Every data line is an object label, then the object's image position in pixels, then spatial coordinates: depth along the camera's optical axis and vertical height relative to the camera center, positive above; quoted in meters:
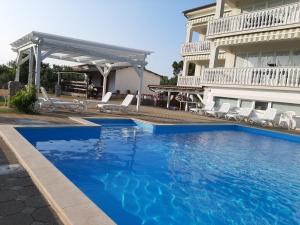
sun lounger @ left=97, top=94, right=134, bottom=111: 12.23 -0.72
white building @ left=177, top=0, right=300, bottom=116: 12.93 +3.58
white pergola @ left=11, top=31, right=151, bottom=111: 10.22 +2.14
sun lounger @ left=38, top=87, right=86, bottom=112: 10.60 -0.78
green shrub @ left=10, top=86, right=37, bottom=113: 9.20 -0.61
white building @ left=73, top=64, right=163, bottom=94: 27.41 +1.88
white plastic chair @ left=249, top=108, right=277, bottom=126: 13.12 -0.70
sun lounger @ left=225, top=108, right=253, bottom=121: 13.99 -0.65
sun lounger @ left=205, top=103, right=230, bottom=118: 15.01 -0.58
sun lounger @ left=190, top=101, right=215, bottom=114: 15.71 -0.46
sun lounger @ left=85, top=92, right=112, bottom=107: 13.44 -0.42
